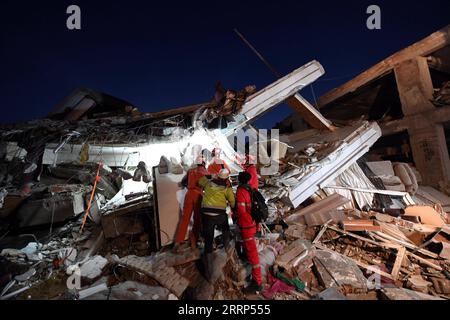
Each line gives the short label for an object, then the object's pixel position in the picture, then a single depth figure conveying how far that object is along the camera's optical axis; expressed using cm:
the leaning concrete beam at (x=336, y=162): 630
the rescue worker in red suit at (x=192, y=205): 458
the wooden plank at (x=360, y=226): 508
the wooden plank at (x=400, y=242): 464
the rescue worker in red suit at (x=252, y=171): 488
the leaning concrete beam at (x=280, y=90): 680
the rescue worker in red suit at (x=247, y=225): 352
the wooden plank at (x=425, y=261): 429
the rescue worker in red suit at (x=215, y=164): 509
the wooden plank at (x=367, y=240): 473
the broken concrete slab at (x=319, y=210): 544
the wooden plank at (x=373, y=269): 404
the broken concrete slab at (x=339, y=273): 365
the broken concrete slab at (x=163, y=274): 337
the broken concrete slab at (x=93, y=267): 368
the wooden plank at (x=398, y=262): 409
